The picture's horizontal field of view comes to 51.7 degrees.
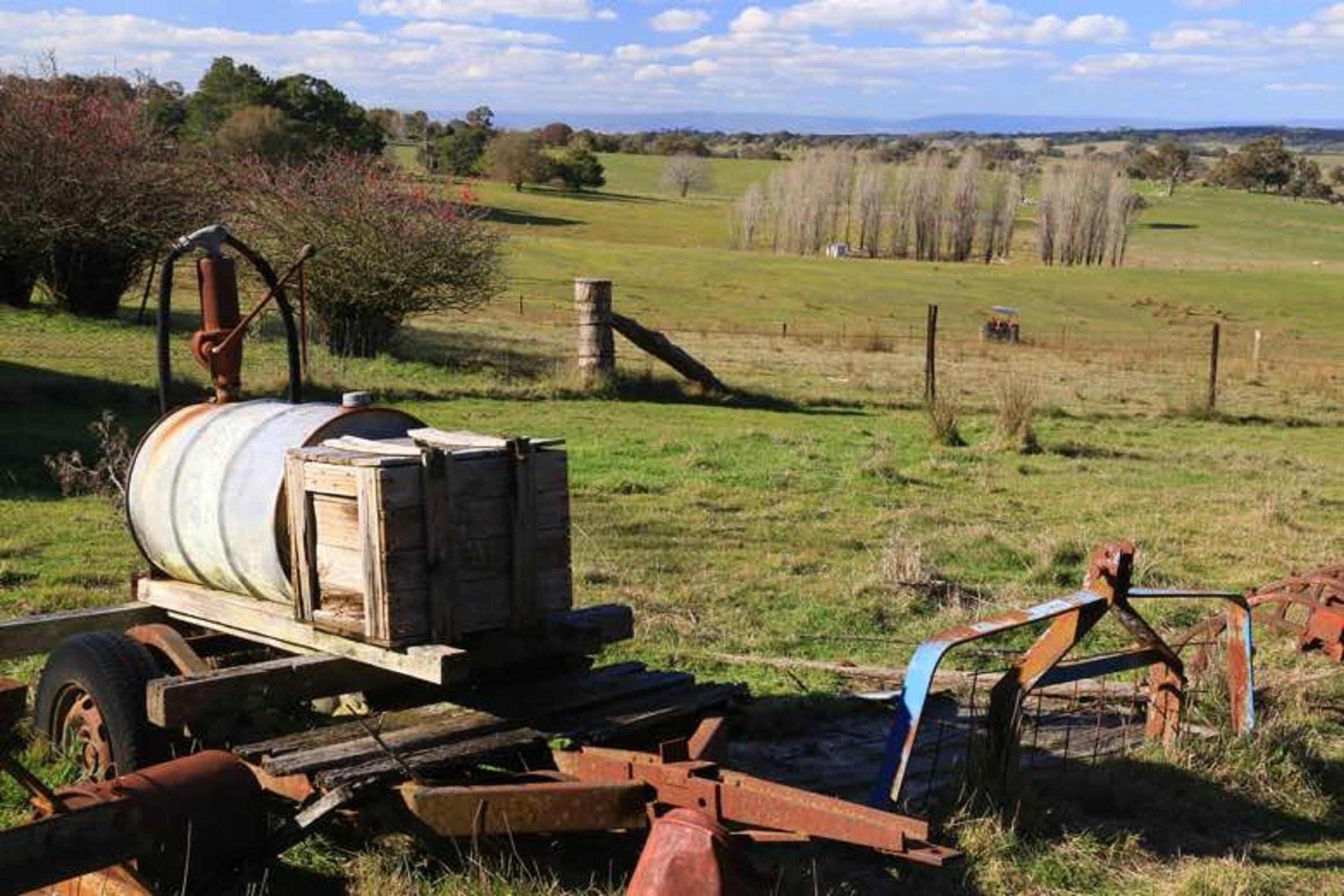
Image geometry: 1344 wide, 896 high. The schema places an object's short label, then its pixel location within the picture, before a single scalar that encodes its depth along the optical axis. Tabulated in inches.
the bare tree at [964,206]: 3784.5
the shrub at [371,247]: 891.4
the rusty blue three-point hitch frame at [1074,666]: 198.5
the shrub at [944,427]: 684.1
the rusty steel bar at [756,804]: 158.1
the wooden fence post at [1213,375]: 913.5
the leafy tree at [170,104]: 2513.5
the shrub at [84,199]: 916.6
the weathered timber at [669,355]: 877.8
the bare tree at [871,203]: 3814.0
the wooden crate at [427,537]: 187.9
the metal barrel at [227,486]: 213.6
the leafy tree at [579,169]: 4436.5
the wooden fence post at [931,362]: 845.8
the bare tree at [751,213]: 3668.8
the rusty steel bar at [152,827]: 151.4
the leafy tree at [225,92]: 2787.9
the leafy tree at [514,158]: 4202.8
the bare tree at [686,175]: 5226.4
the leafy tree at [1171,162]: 6245.1
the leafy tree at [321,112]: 2839.6
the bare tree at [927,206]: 3779.5
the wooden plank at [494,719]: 183.9
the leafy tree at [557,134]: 5974.4
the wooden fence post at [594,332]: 847.7
